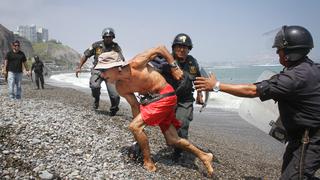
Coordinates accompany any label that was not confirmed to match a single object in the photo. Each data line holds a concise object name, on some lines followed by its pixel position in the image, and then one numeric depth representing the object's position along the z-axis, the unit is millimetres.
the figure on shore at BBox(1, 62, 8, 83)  8967
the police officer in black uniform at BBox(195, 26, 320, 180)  2658
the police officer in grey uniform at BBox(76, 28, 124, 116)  6833
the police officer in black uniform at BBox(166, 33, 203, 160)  4398
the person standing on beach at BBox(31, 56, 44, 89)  16505
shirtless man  3838
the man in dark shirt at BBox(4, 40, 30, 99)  8823
